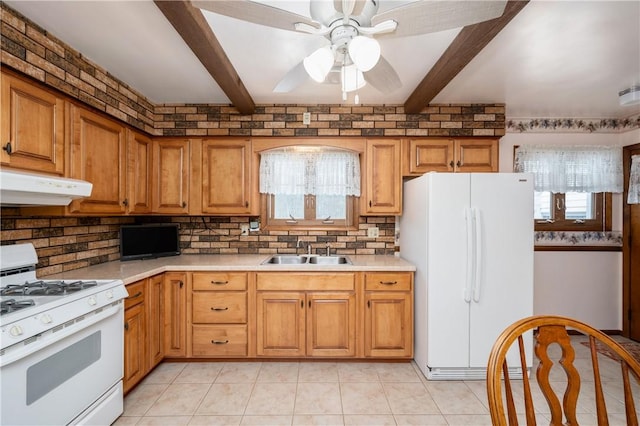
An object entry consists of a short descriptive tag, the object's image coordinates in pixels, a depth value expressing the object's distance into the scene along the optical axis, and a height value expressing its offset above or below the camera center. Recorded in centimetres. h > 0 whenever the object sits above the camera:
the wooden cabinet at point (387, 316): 266 -88
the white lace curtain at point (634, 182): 316 +33
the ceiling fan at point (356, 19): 113 +76
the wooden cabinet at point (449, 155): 306 +58
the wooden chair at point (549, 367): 92 -49
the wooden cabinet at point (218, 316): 267 -89
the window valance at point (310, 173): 314 +42
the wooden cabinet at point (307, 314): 266 -87
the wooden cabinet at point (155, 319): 243 -86
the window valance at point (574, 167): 330 +51
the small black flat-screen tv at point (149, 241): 276 -26
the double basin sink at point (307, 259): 314 -47
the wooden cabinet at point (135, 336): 214 -89
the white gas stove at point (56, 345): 131 -65
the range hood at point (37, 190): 144 +12
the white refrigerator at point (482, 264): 239 -39
